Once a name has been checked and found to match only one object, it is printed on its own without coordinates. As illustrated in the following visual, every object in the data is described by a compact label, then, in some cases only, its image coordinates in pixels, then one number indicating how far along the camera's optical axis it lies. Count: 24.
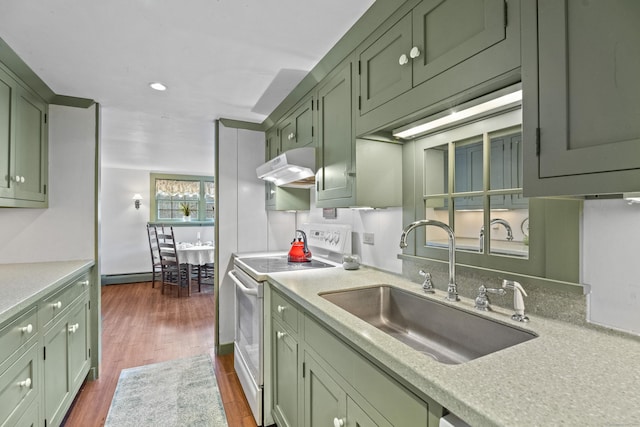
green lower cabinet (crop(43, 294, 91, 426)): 1.65
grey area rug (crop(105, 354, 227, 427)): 1.95
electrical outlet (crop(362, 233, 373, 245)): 2.03
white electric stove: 1.90
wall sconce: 6.17
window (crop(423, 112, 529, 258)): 1.23
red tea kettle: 2.41
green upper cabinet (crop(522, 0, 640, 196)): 0.67
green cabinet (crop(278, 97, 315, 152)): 2.14
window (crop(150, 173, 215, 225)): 6.43
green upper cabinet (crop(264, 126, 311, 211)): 2.82
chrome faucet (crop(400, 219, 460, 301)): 1.29
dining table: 5.13
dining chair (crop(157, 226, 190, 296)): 5.02
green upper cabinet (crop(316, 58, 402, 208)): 1.66
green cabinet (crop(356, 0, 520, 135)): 0.92
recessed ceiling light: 2.17
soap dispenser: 1.04
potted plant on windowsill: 6.60
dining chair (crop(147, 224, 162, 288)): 5.57
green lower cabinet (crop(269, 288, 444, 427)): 0.84
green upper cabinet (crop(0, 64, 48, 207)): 1.82
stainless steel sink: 1.09
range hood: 2.03
